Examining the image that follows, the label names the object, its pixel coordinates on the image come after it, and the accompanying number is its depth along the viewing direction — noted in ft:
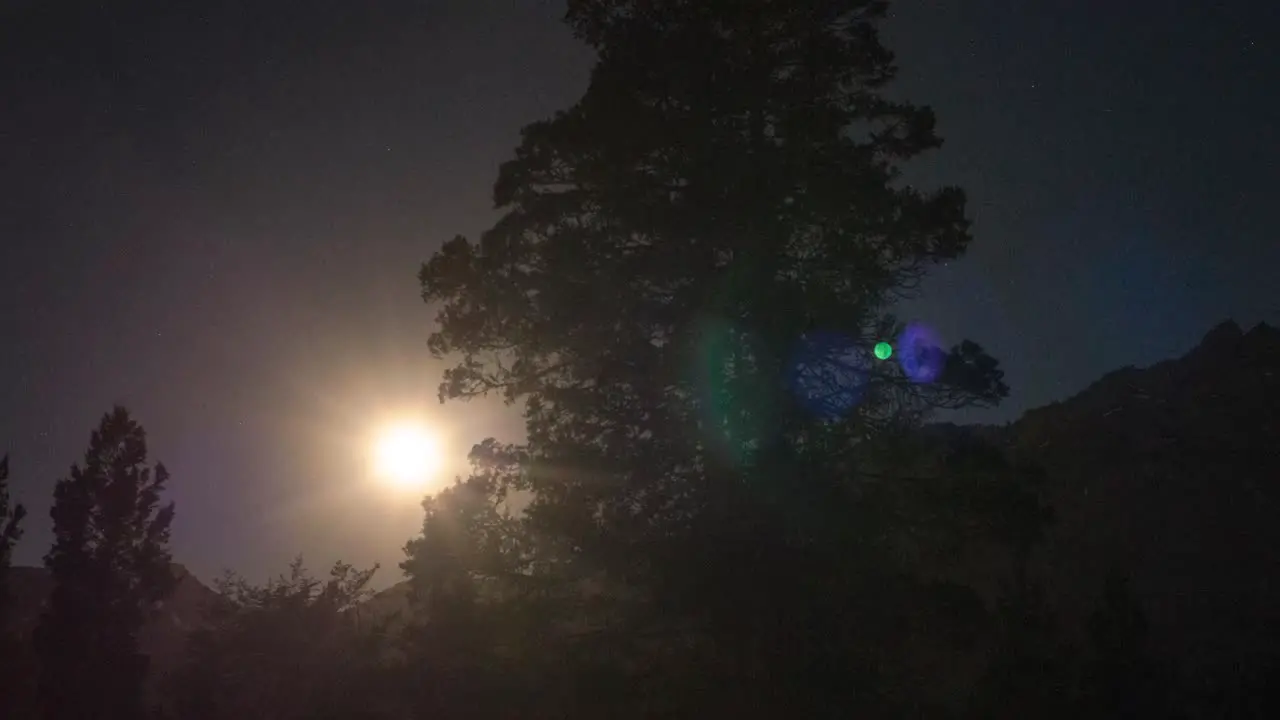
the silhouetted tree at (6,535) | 114.52
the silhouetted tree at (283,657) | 95.86
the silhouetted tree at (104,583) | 102.37
